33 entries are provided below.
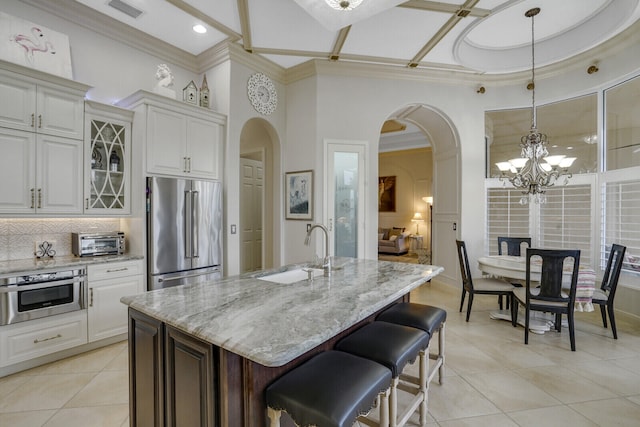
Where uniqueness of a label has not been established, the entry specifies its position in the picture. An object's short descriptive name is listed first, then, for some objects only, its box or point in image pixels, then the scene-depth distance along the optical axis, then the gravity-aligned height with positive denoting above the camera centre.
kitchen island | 1.15 -0.46
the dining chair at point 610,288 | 3.16 -0.81
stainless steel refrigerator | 3.21 -0.21
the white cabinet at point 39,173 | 2.57 +0.35
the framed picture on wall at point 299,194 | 4.47 +0.27
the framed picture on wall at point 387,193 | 10.01 +0.64
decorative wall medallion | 4.21 +1.70
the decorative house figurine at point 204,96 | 3.86 +1.48
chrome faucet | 2.16 -0.39
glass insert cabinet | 3.07 +0.56
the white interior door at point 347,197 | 4.51 +0.23
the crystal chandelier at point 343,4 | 2.28 +1.58
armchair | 8.98 -0.86
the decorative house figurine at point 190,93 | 3.71 +1.45
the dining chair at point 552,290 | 2.92 -0.76
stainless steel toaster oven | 3.08 -0.33
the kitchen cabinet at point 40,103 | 2.54 +0.98
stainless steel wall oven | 2.42 -0.70
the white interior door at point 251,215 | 5.74 -0.05
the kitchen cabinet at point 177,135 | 3.24 +0.88
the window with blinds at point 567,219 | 4.28 -0.10
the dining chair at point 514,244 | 4.32 -0.44
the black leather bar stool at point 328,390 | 1.10 -0.70
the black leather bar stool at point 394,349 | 1.54 -0.72
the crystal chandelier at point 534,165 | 3.52 +0.56
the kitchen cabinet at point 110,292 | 2.91 -0.80
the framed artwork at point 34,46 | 2.73 +1.56
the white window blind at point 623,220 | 3.67 -0.09
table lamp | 9.36 -0.20
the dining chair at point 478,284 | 3.61 -0.88
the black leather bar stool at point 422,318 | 2.00 -0.72
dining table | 3.07 -0.68
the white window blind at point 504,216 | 4.77 -0.05
